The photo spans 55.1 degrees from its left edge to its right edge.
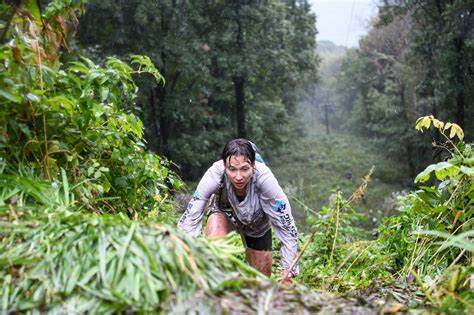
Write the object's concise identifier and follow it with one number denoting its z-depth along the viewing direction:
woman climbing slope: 3.43
